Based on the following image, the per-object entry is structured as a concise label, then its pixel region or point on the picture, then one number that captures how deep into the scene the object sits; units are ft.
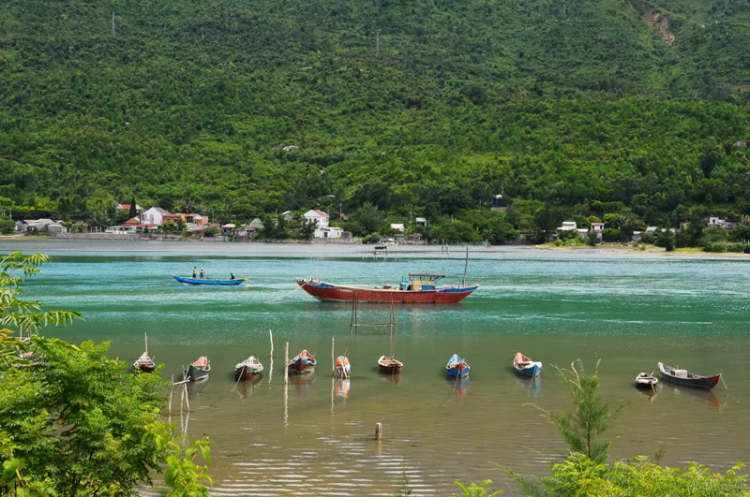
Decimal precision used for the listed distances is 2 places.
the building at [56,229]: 490.08
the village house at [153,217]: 515.50
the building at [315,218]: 509.88
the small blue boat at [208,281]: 231.30
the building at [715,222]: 441.68
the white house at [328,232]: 499.92
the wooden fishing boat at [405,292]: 179.73
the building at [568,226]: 465.88
